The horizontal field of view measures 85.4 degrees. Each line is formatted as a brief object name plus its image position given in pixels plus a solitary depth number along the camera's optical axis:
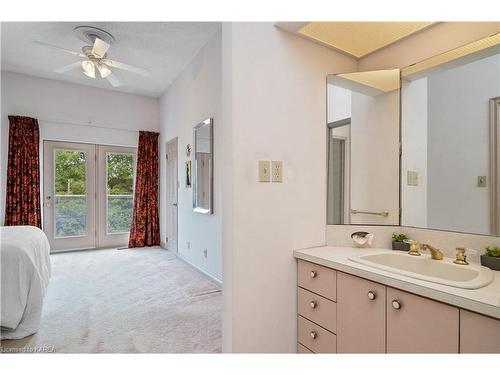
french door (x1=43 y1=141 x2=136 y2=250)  4.65
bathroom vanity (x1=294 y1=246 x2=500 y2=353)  0.94
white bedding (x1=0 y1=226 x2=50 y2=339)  2.00
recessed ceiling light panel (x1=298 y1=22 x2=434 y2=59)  1.63
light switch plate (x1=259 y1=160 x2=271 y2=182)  1.52
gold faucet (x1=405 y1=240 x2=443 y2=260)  1.41
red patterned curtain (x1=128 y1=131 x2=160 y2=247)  5.21
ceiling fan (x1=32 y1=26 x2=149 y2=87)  3.05
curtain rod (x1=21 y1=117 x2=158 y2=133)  4.52
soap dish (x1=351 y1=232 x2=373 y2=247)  1.71
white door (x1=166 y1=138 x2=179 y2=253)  4.72
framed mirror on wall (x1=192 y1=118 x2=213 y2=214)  3.36
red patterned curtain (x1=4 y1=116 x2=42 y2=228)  4.19
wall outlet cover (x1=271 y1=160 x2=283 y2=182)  1.56
